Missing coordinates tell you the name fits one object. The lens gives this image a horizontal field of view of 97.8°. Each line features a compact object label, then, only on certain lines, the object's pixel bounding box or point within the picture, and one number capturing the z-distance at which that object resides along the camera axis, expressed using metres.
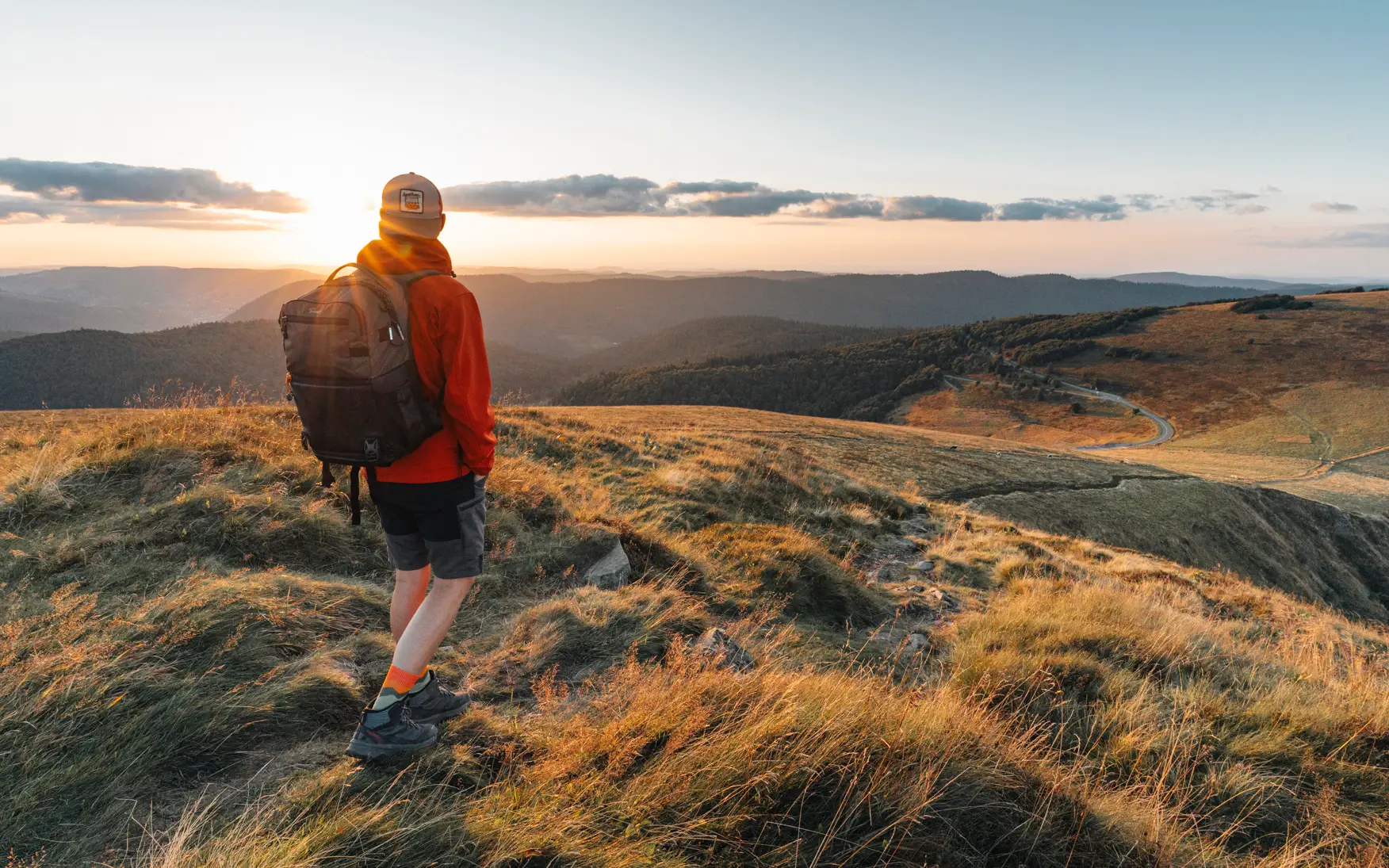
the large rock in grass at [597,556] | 6.17
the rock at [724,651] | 4.22
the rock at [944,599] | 7.77
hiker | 2.99
